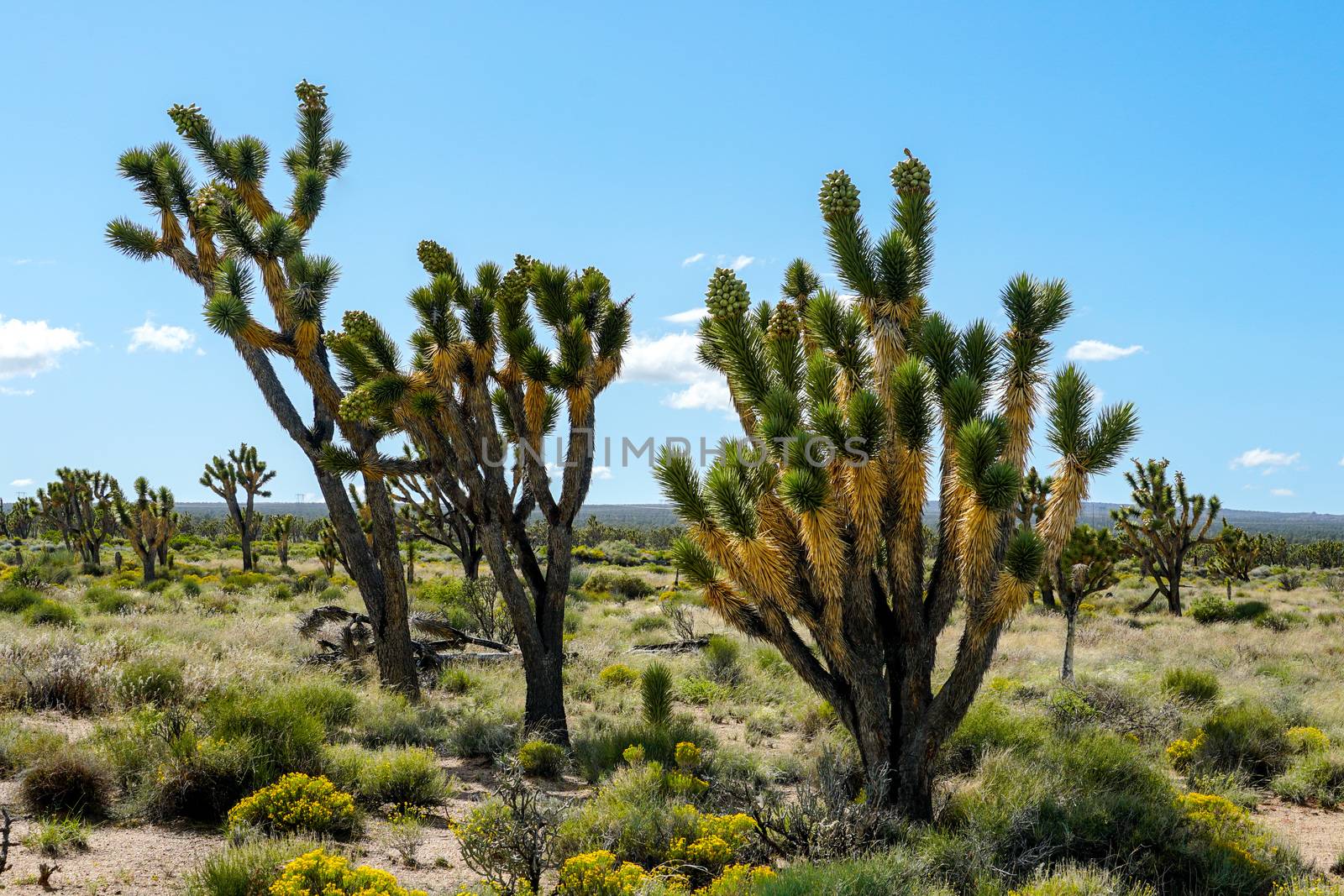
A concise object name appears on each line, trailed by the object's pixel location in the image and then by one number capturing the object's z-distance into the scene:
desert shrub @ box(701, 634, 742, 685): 13.47
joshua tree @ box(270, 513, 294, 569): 34.11
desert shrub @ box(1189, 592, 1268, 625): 21.50
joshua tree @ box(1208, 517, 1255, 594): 29.83
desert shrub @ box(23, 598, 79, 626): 15.91
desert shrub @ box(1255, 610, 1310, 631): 20.52
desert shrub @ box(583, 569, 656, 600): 27.05
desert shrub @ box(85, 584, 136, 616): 18.89
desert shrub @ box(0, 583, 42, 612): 17.47
